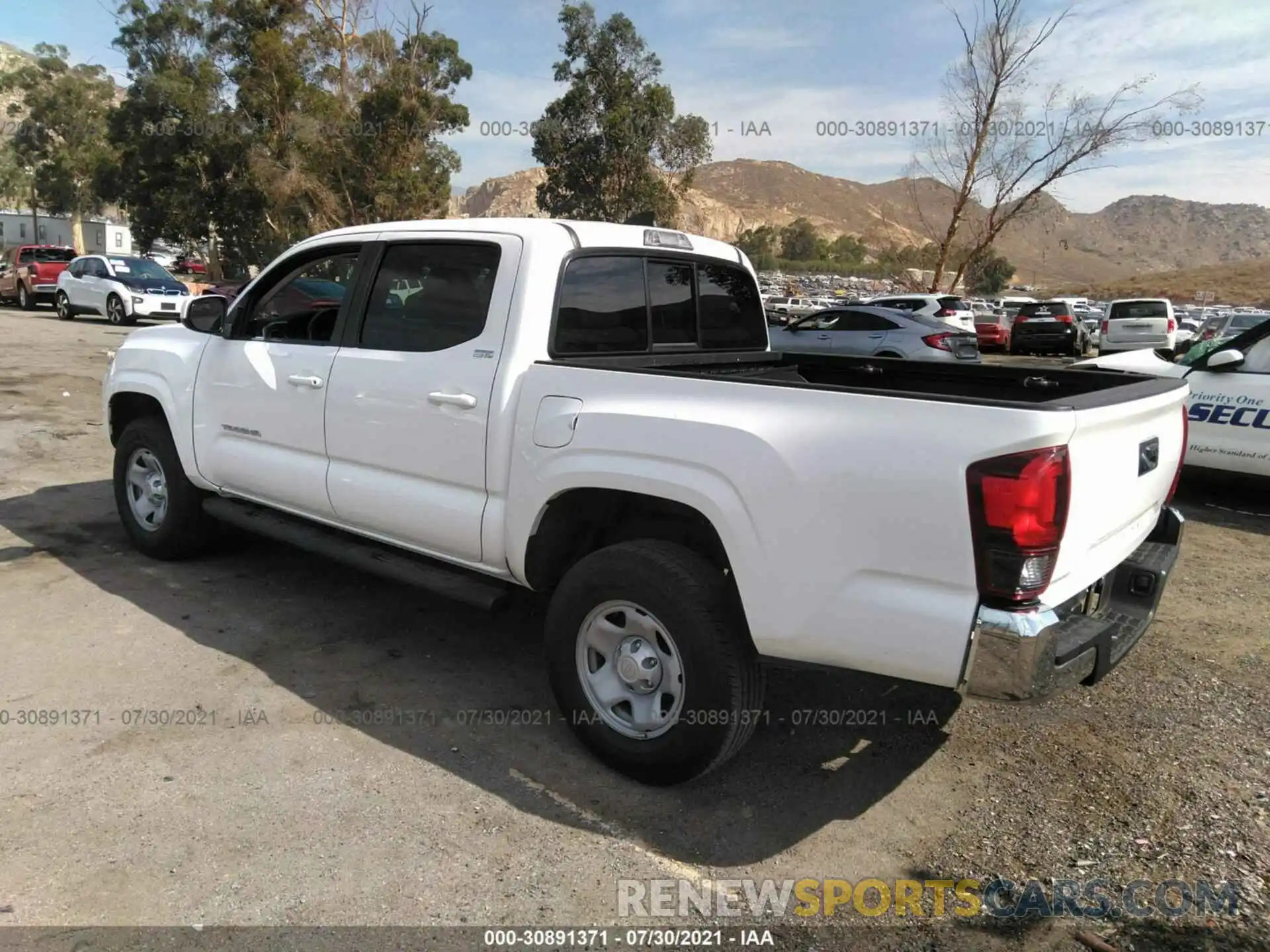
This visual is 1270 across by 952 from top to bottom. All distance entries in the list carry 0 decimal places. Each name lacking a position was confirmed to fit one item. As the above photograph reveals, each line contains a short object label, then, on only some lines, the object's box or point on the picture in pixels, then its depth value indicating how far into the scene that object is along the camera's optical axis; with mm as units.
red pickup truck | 26578
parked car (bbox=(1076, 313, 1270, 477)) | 7039
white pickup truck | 2496
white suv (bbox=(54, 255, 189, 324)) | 22469
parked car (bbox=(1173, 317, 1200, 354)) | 26781
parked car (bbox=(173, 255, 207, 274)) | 44688
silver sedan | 14164
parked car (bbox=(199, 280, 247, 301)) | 22469
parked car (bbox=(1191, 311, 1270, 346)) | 18734
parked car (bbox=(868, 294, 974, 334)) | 19250
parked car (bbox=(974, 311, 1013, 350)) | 29328
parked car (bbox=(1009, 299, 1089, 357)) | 26562
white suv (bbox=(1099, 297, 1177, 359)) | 22344
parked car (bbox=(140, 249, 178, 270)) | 55609
